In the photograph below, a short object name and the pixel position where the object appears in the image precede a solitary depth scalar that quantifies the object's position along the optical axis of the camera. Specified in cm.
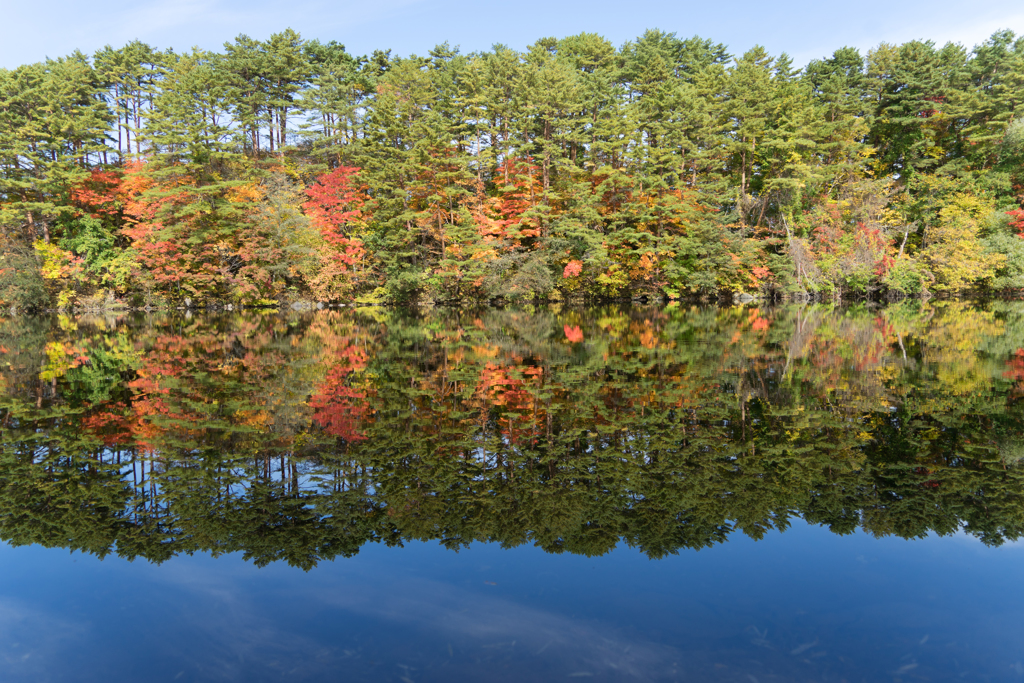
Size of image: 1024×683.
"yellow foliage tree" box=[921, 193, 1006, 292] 3509
